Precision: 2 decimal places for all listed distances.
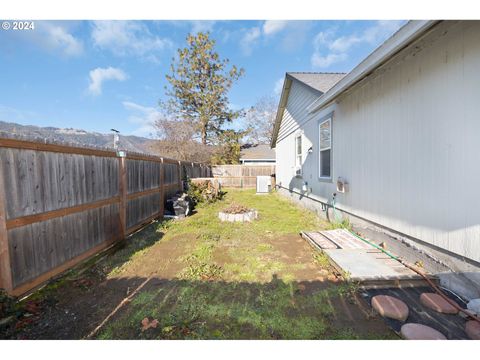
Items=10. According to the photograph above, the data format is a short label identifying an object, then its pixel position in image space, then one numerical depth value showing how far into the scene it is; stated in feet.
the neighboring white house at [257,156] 80.90
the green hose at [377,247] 10.95
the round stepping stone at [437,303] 7.24
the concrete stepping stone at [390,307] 7.00
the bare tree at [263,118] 100.07
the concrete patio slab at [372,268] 9.03
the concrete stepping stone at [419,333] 6.06
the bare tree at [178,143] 60.95
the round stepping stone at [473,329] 6.12
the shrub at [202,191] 29.76
